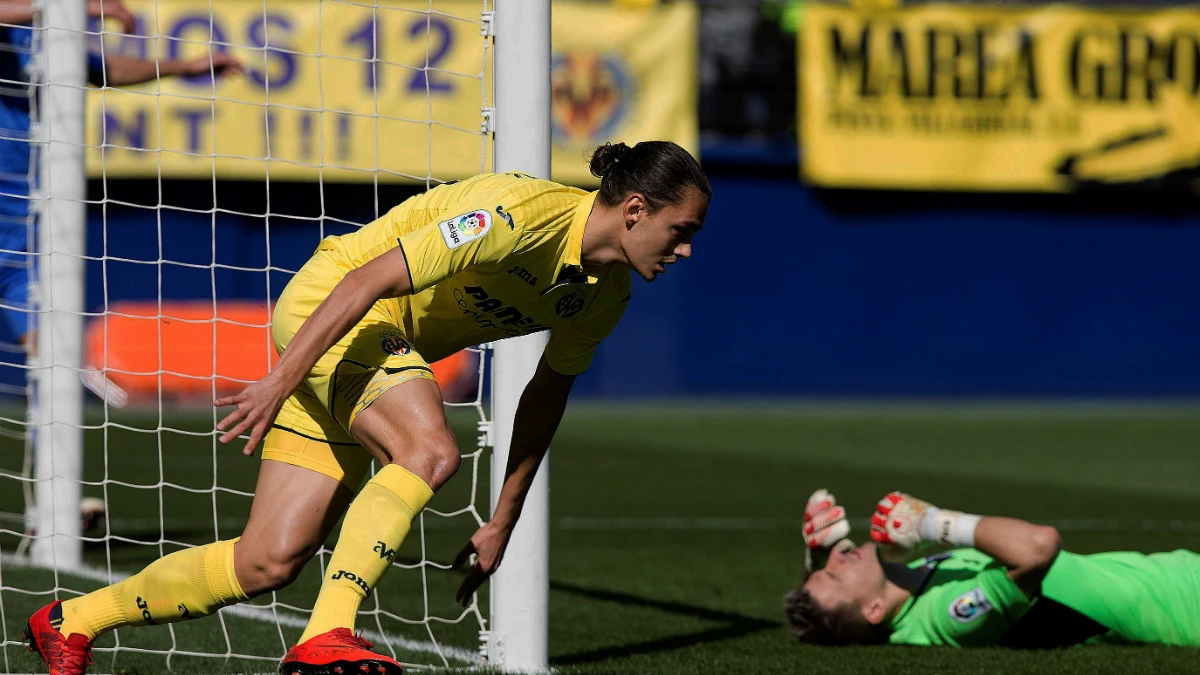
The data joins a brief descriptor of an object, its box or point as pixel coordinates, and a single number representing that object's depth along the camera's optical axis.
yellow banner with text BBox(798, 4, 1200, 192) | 40.19
